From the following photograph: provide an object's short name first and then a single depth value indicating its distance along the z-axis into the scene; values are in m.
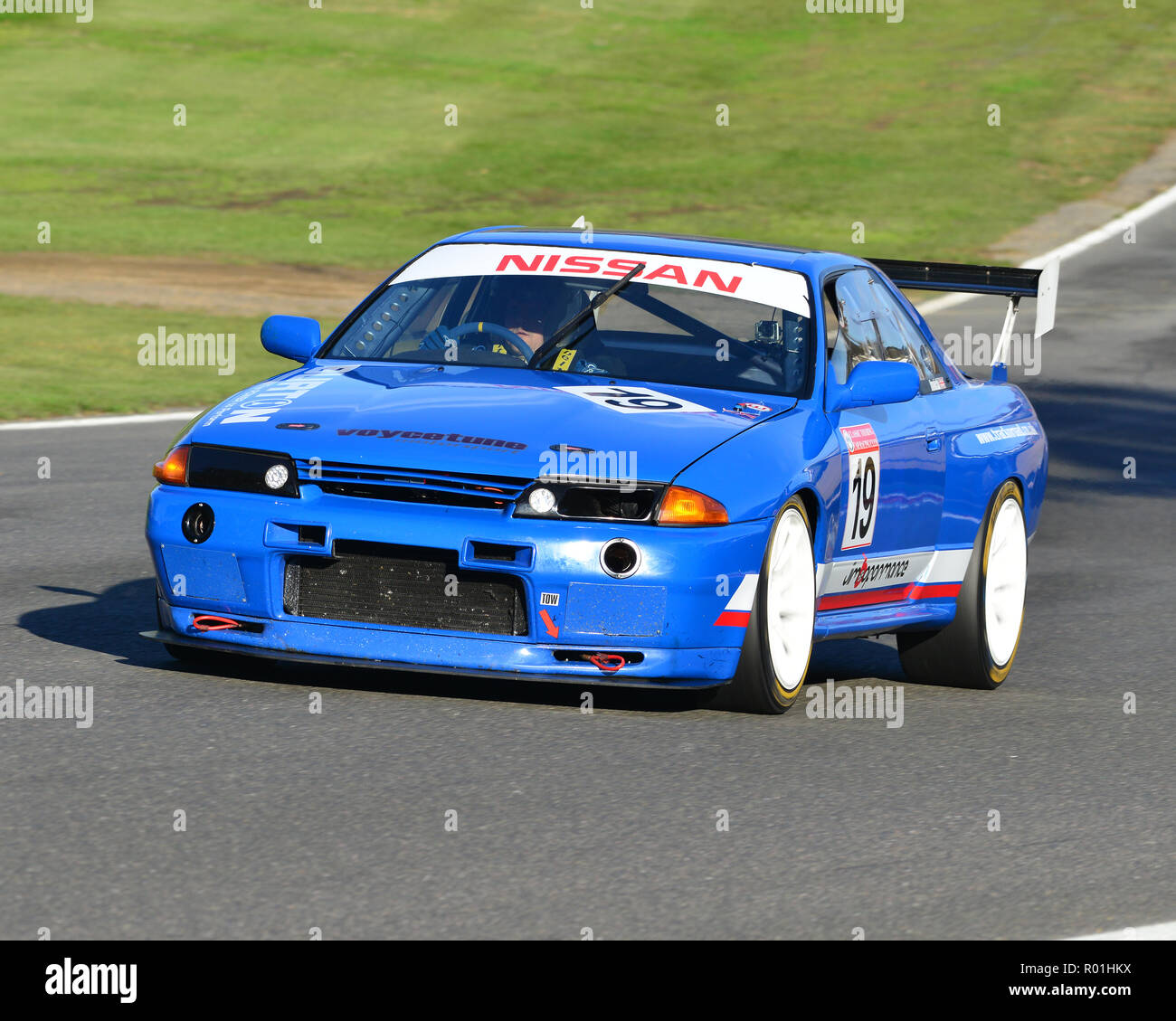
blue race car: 12.93
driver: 15.57
